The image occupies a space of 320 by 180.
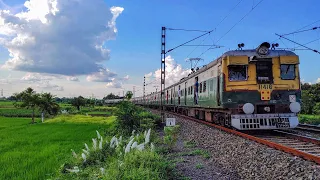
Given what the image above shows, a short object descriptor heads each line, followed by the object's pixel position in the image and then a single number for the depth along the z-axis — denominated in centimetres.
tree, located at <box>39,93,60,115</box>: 2724
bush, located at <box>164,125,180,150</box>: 656
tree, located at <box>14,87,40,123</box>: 2525
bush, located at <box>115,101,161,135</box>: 964
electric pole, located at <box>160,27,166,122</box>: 1412
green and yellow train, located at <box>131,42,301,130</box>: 824
